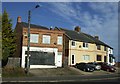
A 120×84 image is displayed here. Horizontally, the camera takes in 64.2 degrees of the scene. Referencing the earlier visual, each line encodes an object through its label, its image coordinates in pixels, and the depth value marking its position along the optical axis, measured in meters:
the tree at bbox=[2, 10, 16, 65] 17.86
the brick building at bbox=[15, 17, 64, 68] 18.31
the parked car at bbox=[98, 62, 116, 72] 20.50
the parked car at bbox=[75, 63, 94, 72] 18.94
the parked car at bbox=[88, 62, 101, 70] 20.02
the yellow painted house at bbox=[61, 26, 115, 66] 21.85
